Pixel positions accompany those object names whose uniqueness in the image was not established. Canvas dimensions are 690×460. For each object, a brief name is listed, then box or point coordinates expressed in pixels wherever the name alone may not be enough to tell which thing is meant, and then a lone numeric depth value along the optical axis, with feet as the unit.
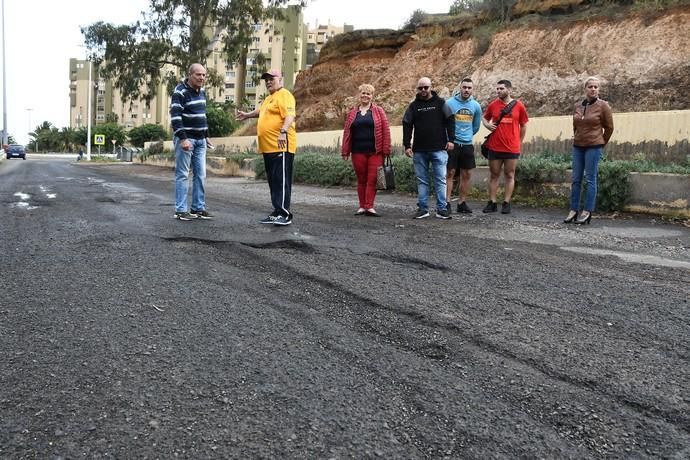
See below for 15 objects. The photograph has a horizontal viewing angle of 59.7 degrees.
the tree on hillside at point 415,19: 88.48
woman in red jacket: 25.66
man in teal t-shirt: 27.81
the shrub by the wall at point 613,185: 26.49
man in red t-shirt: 26.76
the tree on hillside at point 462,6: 83.76
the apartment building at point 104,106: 376.68
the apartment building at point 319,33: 355.38
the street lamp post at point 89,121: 170.64
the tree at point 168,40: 112.27
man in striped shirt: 23.57
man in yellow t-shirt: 22.20
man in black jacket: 25.30
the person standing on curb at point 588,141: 23.24
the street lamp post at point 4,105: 179.09
